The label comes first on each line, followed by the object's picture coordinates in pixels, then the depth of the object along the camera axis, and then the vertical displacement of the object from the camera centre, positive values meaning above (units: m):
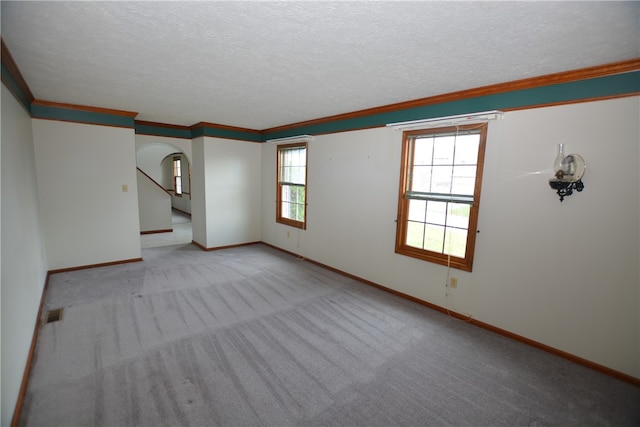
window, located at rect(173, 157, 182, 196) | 10.69 -0.12
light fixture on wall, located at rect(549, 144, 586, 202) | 2.30 +0.09
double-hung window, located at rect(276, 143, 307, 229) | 5.13 -0.16
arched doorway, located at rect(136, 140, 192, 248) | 6.55 -0.67
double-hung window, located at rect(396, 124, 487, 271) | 2.99 -0.14
